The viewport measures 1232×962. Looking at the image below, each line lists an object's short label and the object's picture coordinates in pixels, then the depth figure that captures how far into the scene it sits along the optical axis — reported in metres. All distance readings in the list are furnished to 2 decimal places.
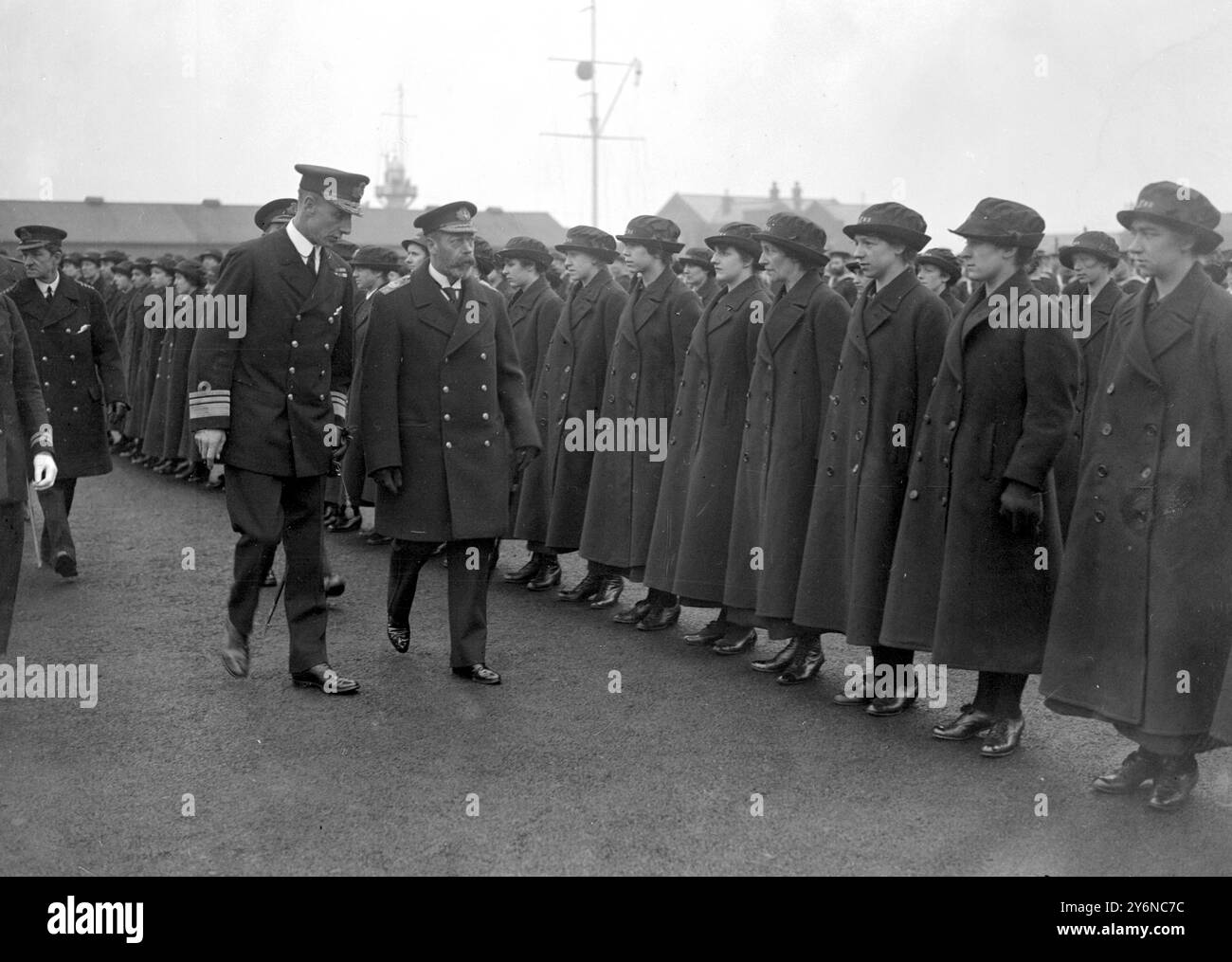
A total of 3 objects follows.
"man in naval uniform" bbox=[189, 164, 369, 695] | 6.88
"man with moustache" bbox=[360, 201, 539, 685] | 7.23
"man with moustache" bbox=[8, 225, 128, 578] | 10.45
